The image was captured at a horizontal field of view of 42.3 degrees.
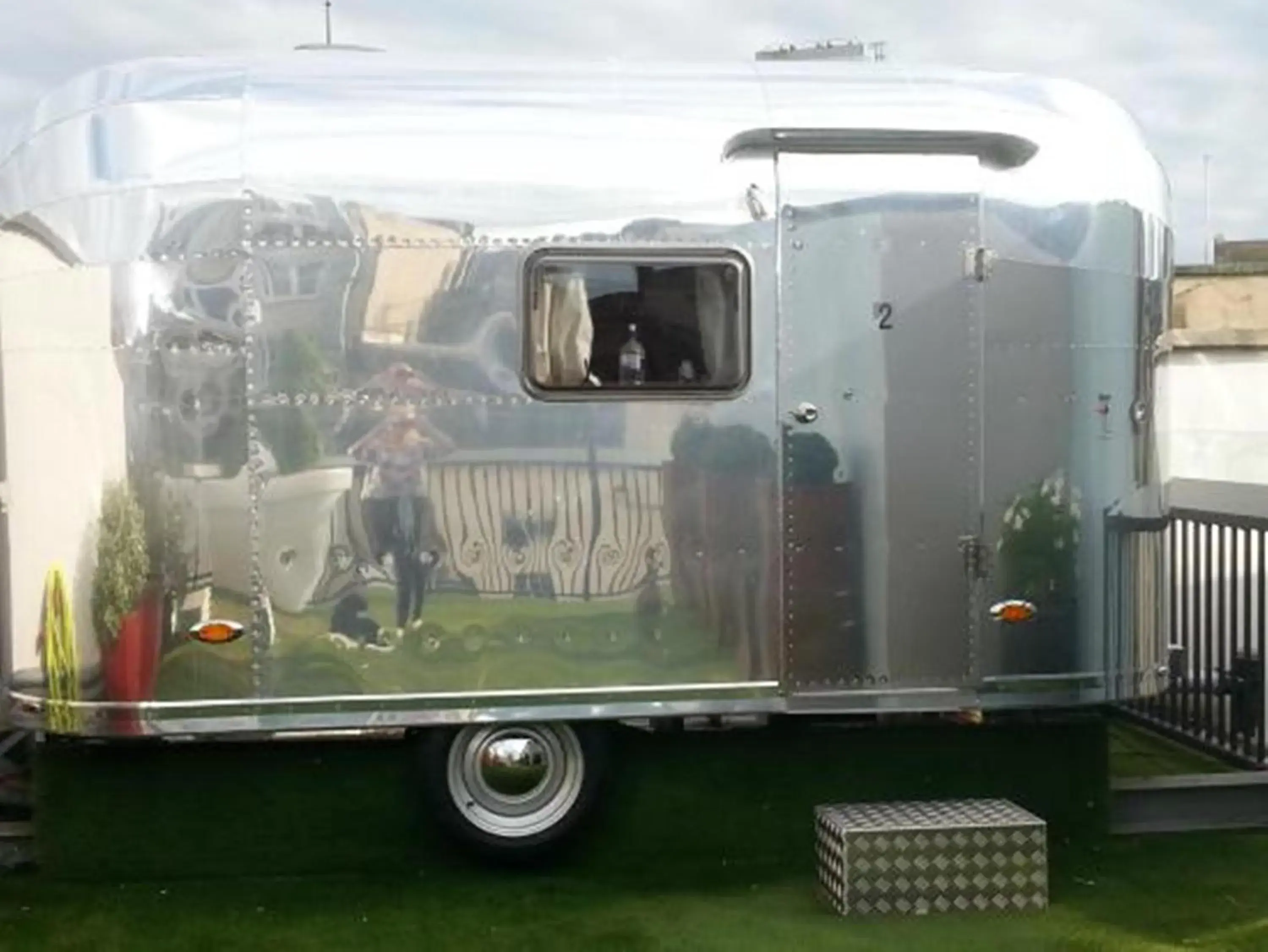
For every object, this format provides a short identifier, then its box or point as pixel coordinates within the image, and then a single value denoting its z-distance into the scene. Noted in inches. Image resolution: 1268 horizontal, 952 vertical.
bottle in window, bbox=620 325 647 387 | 220.7
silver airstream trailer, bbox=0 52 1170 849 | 214.1
